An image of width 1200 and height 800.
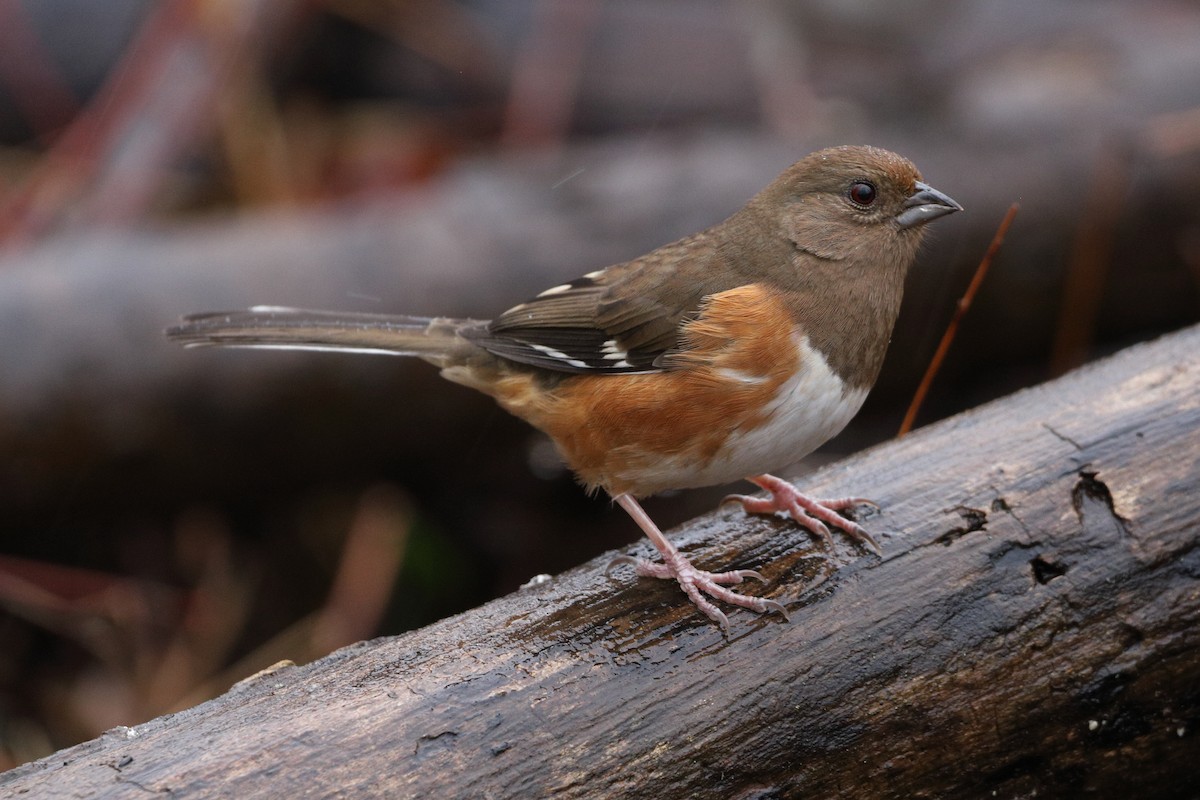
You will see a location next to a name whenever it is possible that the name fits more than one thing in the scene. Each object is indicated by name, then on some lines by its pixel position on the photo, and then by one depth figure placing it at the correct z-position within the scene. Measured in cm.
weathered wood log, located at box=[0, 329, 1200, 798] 451
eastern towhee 582
